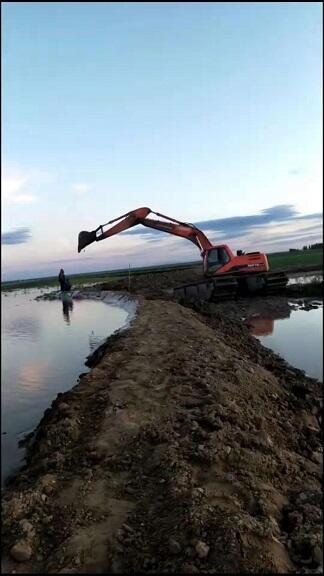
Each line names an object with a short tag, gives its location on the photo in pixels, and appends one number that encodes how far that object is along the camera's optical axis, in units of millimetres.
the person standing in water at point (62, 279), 40581
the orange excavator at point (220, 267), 27562
